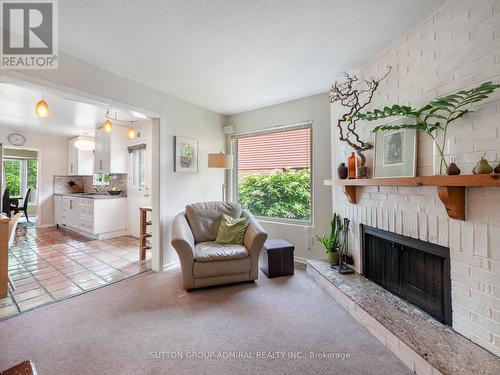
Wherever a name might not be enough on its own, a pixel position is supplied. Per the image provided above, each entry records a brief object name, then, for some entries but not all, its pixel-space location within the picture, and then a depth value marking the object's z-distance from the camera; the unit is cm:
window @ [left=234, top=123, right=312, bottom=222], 353
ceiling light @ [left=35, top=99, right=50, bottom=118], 254
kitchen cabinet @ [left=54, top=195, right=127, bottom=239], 473
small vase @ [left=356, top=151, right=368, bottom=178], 238
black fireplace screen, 175
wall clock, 525
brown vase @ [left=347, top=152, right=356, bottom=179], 253
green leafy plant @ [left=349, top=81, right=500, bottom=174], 143
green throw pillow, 292
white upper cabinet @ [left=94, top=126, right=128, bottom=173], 484
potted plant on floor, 282
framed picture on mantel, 192
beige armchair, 249
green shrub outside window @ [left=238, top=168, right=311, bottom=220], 355
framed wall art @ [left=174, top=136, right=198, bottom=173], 336
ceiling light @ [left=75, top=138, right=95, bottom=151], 479
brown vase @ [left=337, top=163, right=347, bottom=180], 261
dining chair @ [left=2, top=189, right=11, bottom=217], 561
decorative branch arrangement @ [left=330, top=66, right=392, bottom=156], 235
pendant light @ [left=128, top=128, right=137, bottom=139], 404
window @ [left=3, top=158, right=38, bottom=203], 768
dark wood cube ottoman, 292
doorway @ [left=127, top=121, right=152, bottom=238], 470
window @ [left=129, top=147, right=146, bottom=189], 489
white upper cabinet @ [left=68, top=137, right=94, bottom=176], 583
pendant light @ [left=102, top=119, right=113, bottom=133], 343
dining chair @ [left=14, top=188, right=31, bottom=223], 626
